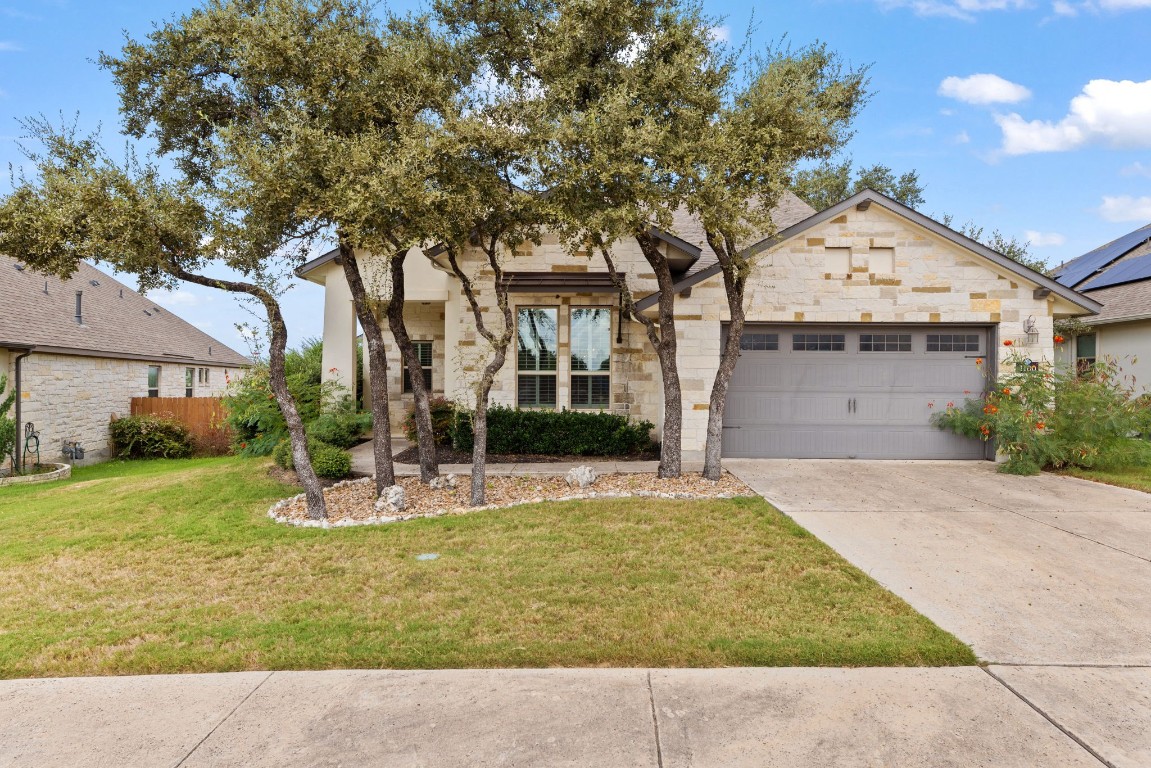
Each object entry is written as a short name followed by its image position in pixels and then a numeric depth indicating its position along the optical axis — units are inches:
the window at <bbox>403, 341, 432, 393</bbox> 563.8
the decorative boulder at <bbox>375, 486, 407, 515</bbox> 288.2
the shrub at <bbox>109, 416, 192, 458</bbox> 649.6
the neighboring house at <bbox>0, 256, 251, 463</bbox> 551.8
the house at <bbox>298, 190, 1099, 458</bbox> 395.5
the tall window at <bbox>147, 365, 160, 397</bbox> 737.8
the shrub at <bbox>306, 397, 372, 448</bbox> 442.0
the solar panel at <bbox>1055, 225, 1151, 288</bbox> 713.6
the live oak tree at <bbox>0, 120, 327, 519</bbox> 227.6
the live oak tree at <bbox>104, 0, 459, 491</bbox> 238.7
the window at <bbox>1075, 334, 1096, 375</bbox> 591.2
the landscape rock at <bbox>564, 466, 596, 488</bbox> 324.5
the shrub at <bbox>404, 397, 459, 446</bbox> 444.5
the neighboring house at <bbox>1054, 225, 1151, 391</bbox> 527.8
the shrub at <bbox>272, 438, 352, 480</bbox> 369.4
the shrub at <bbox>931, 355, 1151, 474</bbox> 350.3
